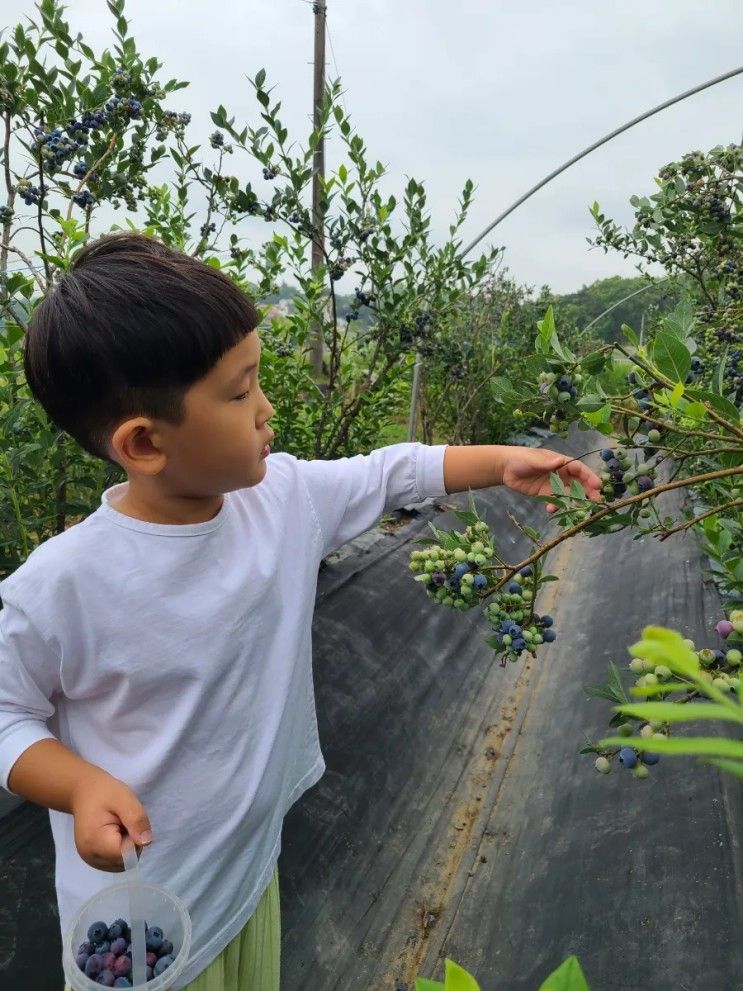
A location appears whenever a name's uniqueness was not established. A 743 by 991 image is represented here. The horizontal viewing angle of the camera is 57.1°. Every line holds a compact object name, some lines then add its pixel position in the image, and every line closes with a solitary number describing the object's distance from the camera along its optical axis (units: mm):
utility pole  3693
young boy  875
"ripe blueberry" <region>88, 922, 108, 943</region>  786
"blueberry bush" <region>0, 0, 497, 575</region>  1843
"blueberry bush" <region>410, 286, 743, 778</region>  863
